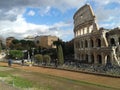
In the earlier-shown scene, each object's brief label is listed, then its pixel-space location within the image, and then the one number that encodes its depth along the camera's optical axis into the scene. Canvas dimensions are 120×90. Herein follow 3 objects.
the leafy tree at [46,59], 24.60
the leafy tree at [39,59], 25.89
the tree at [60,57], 21.38
